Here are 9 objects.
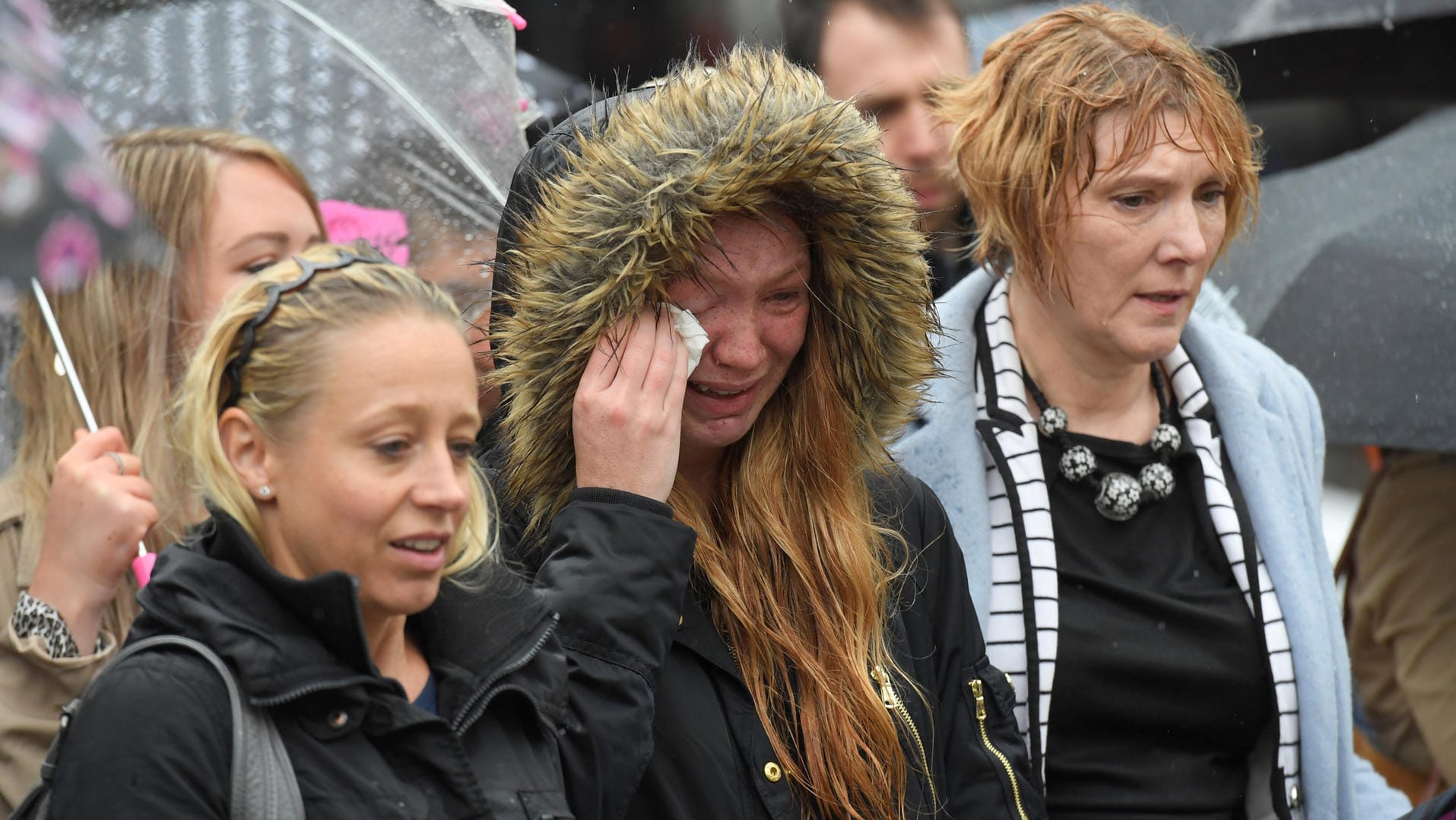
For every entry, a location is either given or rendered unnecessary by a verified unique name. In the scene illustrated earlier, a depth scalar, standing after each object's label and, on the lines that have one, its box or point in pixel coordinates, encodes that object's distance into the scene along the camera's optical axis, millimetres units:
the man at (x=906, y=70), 8750
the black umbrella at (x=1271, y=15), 8406
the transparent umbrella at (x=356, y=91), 6160
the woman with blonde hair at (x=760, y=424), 4719
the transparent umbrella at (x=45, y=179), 4738
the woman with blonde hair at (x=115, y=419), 4945
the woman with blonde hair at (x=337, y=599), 3363
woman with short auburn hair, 5887
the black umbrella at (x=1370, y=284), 7336
